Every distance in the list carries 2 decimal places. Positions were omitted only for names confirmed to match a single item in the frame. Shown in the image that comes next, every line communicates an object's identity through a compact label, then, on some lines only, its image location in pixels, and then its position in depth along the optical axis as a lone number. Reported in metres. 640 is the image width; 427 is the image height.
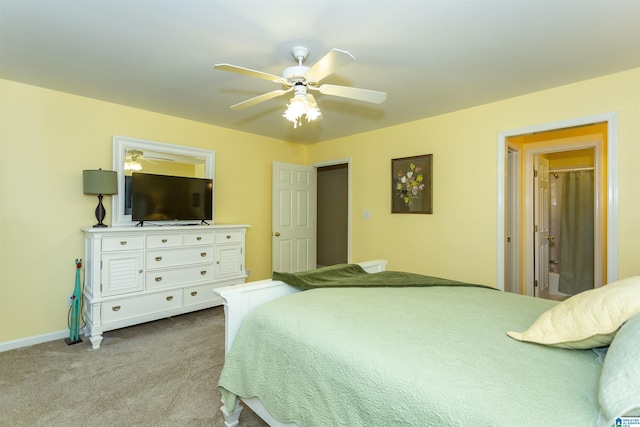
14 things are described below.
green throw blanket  2.03
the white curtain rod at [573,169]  4.39
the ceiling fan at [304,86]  1.77
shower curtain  4.23
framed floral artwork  3.59
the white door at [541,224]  3.99
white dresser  2.79
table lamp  2.87
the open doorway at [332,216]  6.33
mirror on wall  3.23
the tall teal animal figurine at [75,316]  2.87
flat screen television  3.20
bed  0.85
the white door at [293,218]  4.54
